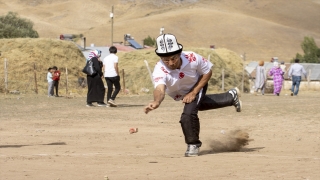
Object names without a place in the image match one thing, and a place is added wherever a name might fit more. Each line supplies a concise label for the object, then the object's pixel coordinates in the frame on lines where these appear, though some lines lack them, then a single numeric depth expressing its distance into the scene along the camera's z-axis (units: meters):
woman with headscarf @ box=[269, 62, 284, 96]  31.31
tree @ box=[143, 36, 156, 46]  100.51
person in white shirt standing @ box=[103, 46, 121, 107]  20.67
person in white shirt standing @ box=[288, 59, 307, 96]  32.03
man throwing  8.73
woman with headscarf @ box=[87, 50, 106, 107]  20.81
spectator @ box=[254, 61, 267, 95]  32.25
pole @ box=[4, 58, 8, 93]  29.74
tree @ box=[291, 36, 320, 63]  87.25
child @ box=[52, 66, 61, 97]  28.78
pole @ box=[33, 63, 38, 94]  30.33
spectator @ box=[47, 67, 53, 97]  28.31
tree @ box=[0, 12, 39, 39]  72.00
